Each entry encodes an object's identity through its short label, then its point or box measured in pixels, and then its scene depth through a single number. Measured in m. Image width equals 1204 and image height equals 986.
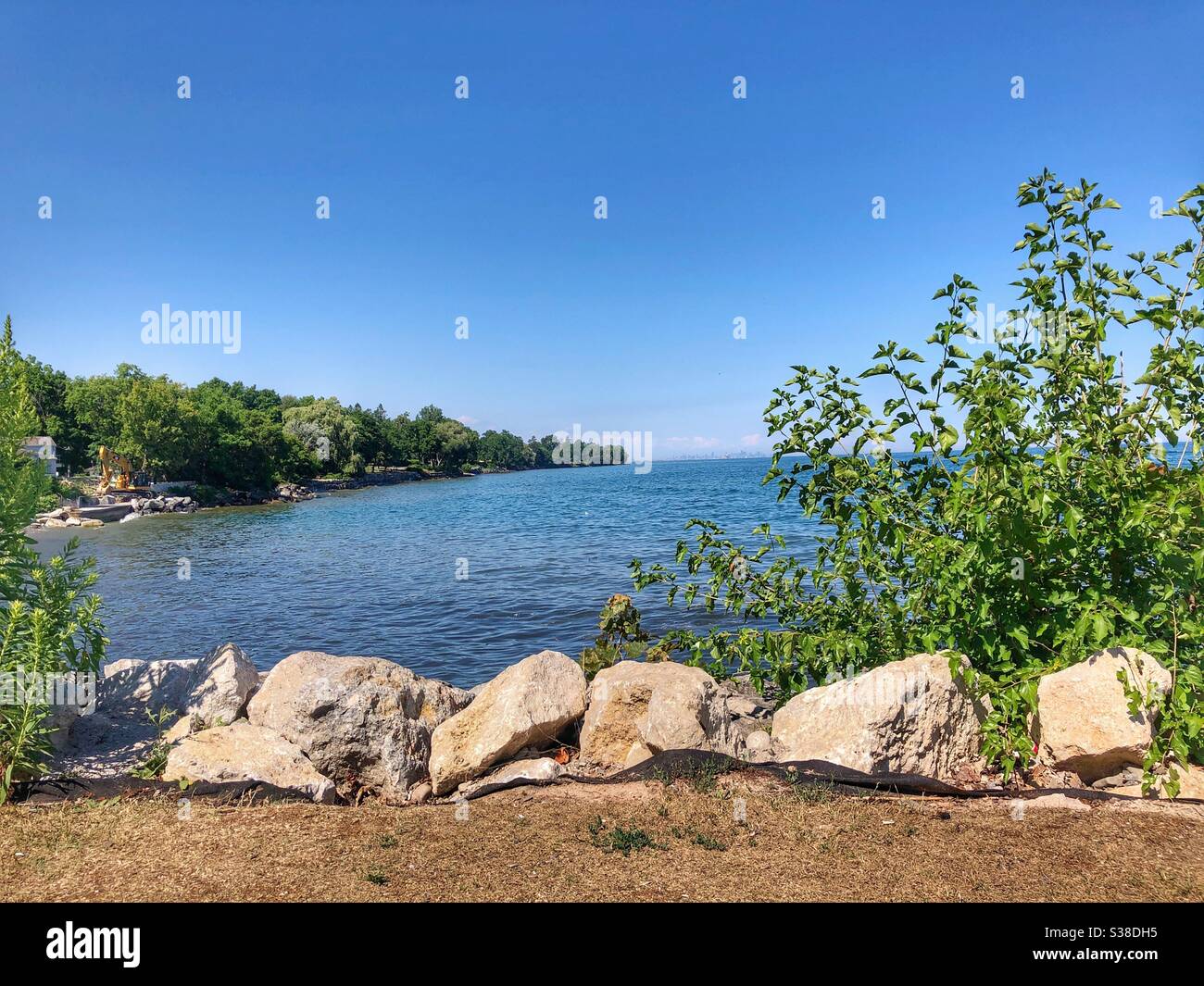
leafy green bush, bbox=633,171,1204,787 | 6.14
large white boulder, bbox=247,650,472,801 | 7.57
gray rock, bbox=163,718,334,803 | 6.74
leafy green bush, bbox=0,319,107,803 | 6.28
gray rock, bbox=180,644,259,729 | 8.40
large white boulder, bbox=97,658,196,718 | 8.86
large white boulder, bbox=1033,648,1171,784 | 6.07
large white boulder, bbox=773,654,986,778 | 6.69
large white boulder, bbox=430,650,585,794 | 7.65
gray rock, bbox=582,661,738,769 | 7.14
